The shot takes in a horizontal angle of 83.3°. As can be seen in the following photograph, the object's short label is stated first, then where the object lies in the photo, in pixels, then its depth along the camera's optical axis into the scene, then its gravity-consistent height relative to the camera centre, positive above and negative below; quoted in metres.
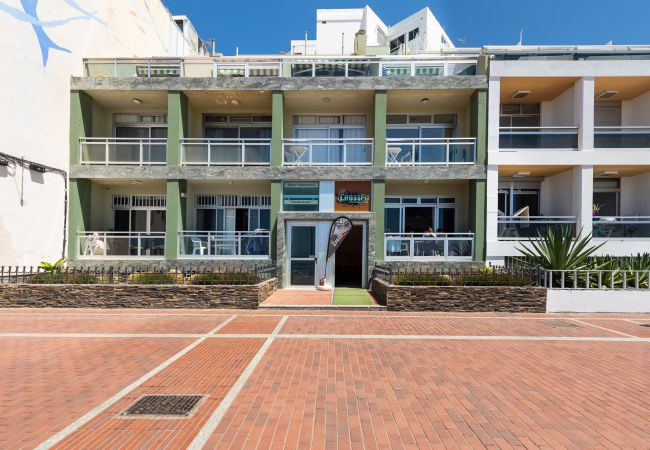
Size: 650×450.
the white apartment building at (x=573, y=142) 14.47 +3.32
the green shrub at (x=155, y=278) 11.25 -1.83
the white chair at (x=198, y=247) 15.05 -1.12
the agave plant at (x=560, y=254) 11.27 -0.97
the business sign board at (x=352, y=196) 14.84 +1.03
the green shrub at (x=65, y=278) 11.15 -1.82
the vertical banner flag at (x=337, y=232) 14.22 -0.42
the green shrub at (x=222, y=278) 11.16 -1.79
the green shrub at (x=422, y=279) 11.02 -1.75
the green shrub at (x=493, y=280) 10.90 -1.71
